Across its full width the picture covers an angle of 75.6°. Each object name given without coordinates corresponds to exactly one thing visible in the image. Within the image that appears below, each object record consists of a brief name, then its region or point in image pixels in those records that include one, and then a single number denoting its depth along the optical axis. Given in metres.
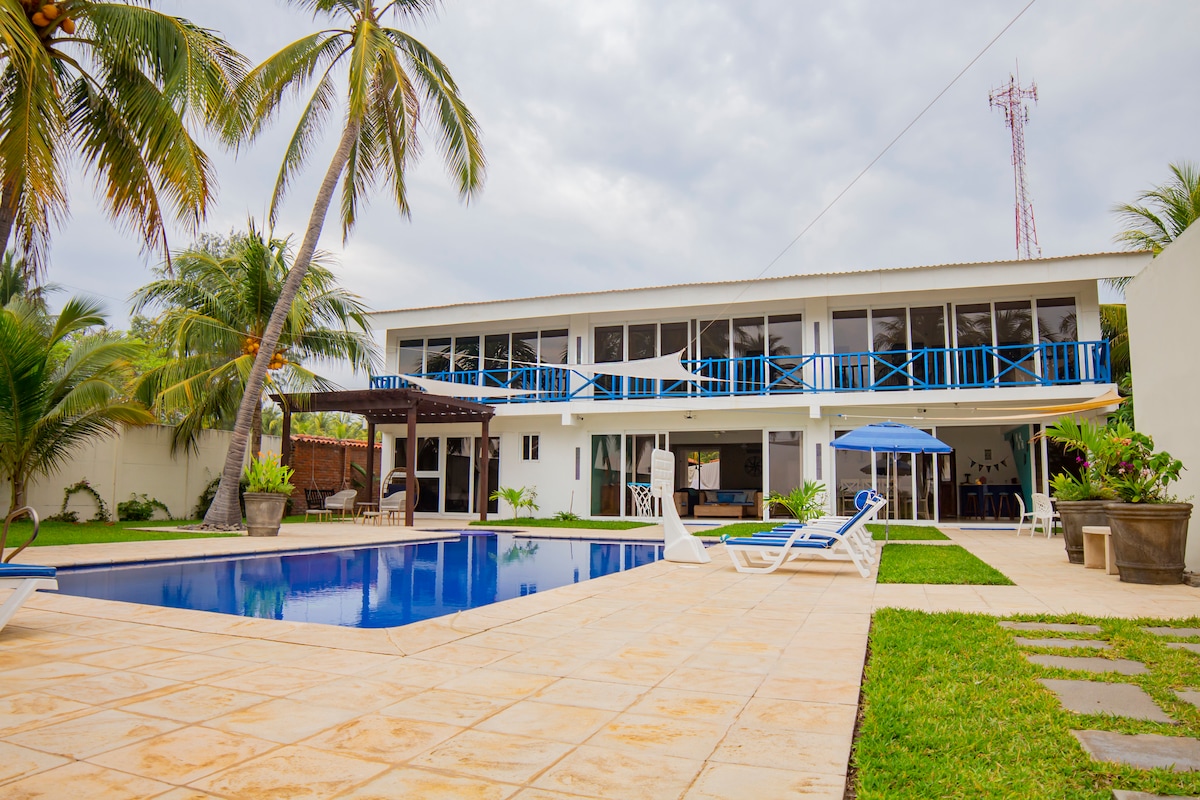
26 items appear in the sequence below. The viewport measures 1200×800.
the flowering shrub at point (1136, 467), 6.43
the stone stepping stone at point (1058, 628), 4.46
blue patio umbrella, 9.71
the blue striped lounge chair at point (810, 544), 7.33
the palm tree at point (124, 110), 7.45
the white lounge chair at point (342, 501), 15.88
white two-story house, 14.28
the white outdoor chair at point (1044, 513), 11.87
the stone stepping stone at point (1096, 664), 3.52
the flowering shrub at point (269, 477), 11.69
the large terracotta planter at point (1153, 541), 6.33
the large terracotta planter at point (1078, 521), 8.07
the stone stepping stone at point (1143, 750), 2.34
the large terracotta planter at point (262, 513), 11.45
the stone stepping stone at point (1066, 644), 4.03
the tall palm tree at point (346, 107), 11.45
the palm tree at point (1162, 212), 15.04
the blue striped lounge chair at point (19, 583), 4.05
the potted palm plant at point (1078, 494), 7.66
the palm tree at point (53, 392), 10.03
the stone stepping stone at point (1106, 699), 2.88
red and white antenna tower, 25.38
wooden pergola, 13.99
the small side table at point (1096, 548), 7.42
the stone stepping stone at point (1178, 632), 4.30
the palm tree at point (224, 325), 14.40
